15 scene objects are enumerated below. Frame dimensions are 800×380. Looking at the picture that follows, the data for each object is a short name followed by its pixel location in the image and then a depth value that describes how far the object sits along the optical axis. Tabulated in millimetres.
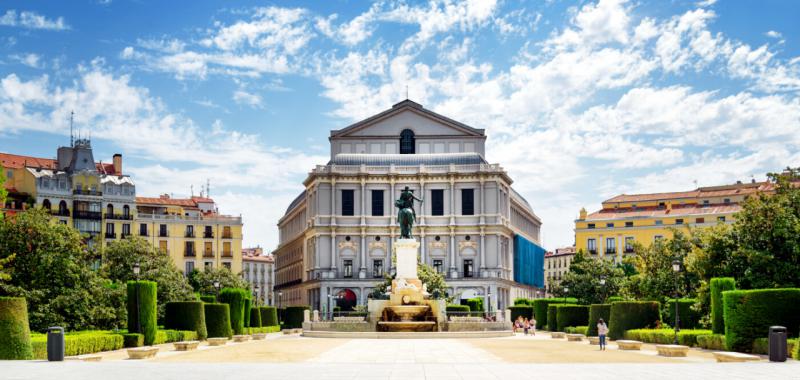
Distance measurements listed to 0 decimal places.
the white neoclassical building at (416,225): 118312
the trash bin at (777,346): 30375
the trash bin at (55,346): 31188
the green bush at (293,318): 86312
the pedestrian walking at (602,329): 42406
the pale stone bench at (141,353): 35312
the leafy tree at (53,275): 45781
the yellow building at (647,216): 141500
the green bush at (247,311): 69375
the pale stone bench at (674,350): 35875
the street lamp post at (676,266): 44953
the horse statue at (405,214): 64438
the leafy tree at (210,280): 113562
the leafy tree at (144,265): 71500
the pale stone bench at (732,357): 30734
